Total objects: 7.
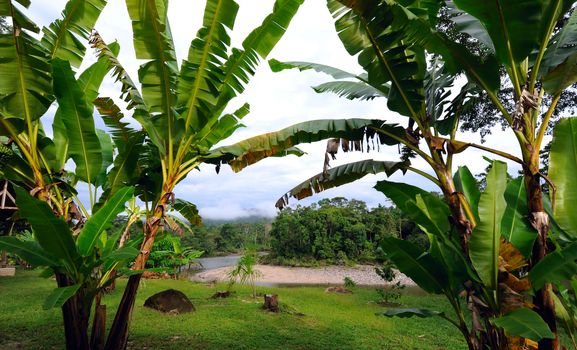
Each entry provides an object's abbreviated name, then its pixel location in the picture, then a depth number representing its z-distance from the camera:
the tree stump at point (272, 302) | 6.81
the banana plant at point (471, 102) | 2.44
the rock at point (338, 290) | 11.29
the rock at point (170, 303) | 6.26
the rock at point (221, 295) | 8.49
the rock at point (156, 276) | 12.35
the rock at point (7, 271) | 10.59
